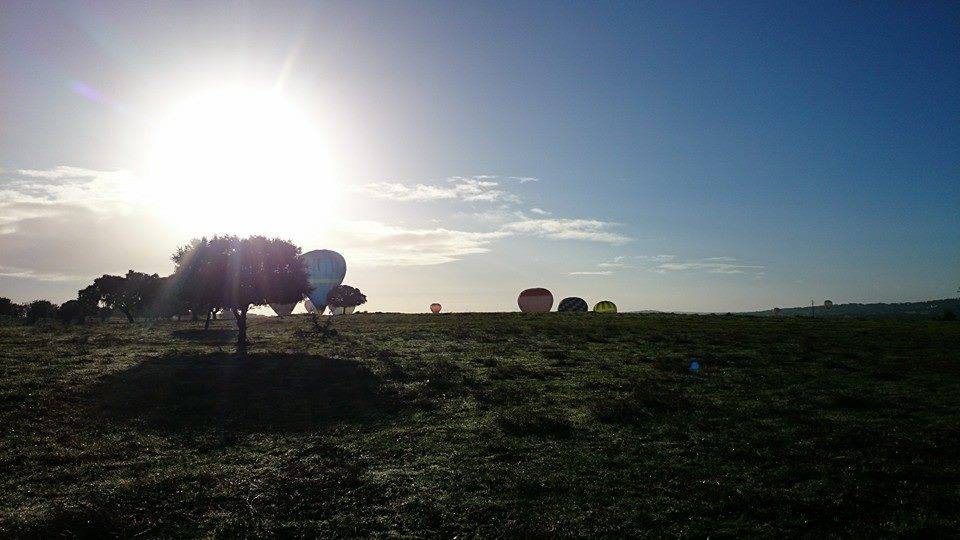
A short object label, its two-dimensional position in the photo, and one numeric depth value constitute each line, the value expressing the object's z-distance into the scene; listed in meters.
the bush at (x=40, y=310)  103.81
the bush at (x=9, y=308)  120.39
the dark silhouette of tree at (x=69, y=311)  94.88
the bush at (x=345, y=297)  119.81
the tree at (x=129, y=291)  102.31
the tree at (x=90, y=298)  110.46
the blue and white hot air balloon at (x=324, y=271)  113.50
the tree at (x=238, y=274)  46.75
